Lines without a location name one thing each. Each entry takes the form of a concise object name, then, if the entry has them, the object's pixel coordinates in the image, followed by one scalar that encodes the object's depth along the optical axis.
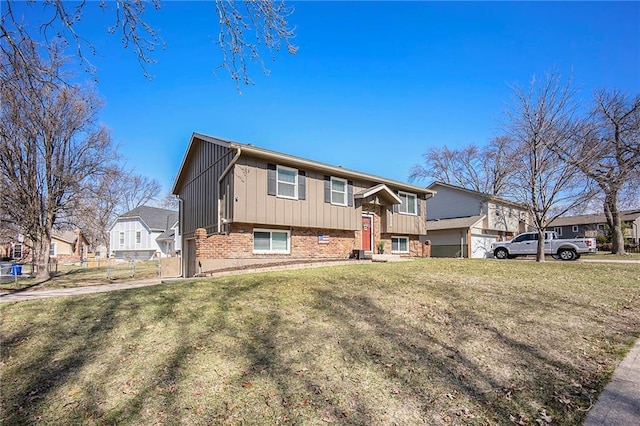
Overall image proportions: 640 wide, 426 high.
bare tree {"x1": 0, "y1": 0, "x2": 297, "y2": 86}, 3.68
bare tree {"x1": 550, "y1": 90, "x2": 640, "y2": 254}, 19.71
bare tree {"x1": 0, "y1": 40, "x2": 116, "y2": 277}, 15.44
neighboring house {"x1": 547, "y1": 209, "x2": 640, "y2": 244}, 42.53
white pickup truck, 19.95
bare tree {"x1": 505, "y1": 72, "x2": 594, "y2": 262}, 17.06
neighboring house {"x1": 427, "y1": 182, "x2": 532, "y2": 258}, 26.62
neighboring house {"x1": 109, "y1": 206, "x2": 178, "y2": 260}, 38.66
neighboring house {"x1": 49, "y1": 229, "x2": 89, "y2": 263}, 40.91
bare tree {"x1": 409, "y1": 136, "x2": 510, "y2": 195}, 34.22
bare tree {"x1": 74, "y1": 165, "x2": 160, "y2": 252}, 18.31
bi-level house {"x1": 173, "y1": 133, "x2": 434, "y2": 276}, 12.93
